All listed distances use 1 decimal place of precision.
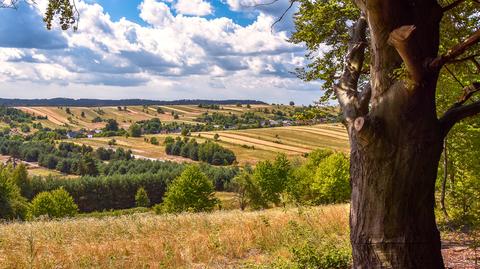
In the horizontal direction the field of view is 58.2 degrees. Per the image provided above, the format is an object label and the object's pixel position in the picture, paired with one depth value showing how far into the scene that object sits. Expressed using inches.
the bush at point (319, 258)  316.6
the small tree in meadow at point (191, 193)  2389.3
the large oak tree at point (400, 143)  169.2
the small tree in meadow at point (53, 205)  2795.3
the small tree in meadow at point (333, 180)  1910.7
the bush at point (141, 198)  4165.8
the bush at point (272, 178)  2672.2
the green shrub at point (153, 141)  7534.5
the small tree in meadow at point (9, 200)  2415.7
